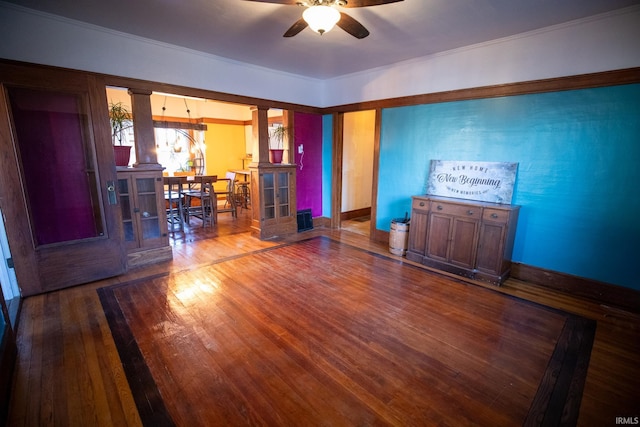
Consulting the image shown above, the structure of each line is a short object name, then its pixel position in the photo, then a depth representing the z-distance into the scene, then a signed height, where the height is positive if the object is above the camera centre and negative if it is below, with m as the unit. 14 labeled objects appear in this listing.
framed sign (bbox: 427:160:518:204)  3.52 -0.24
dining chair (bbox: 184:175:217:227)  5.63 -0.86
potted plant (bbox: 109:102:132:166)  3.52 +0.35
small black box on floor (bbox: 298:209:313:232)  5.70 -1.21
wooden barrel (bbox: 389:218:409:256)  4.23 -1.13
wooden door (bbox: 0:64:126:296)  2.83 -0.23
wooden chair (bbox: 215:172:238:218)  6.67 -0.75
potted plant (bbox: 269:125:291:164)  5.14 +0.18
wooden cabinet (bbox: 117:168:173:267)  3.62 -0.76
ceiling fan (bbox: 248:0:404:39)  2.17 +1.14
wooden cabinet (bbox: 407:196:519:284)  3.27 -0.91
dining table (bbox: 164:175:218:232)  5.31 -0.71
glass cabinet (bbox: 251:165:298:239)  5.00 -0.74
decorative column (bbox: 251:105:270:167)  4.86 +0.42
